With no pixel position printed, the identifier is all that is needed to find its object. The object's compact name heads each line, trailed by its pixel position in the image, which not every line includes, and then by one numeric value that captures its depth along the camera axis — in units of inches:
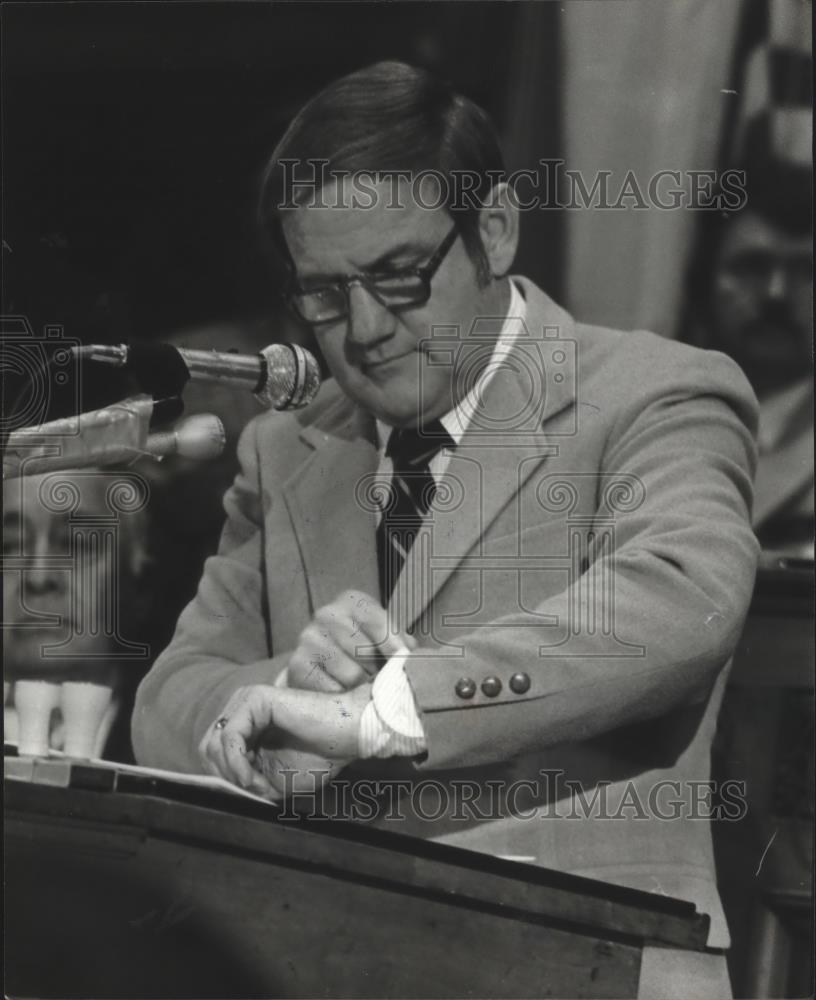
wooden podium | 150.5
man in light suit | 161.9
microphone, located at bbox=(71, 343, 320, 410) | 165.3
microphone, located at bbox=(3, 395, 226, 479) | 164.9
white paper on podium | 162.4
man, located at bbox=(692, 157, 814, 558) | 173.9
